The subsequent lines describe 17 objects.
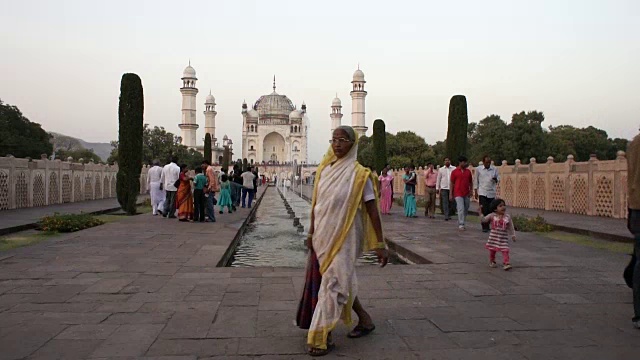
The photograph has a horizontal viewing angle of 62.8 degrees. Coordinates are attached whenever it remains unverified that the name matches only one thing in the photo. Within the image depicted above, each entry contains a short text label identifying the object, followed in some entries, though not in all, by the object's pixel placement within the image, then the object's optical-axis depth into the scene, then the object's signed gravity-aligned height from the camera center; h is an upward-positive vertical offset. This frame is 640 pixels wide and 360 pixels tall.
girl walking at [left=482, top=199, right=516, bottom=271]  5.60 -0.60
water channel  7.12 -1.23
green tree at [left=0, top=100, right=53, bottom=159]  37.17 +2.63
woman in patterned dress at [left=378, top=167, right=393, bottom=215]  13.44 -0.47
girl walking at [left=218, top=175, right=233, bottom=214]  14.00 -0.57
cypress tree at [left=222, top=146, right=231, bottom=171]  39.22 +1.09
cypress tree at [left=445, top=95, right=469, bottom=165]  14.86 +1.30
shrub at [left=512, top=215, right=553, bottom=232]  9.83 -0.95
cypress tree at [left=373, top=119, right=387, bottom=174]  22.91 +1.10
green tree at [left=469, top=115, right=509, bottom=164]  38.94 +2.42
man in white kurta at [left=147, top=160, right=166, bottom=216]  12.72 -0.39
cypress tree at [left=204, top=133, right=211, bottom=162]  36.73 +1.79
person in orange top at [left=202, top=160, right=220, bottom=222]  11.44 -0.32
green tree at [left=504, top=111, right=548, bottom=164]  38.16 +2.37
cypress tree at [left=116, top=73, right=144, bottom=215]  13.30 +0.76
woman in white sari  3.00 -0.36
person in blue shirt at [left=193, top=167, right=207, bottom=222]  10.96 -0.52
